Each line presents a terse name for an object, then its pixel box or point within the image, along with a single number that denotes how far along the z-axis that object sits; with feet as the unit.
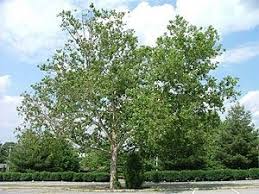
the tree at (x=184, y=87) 66.32
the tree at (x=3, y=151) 235.81
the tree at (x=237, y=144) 116.01
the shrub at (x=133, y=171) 74.67
